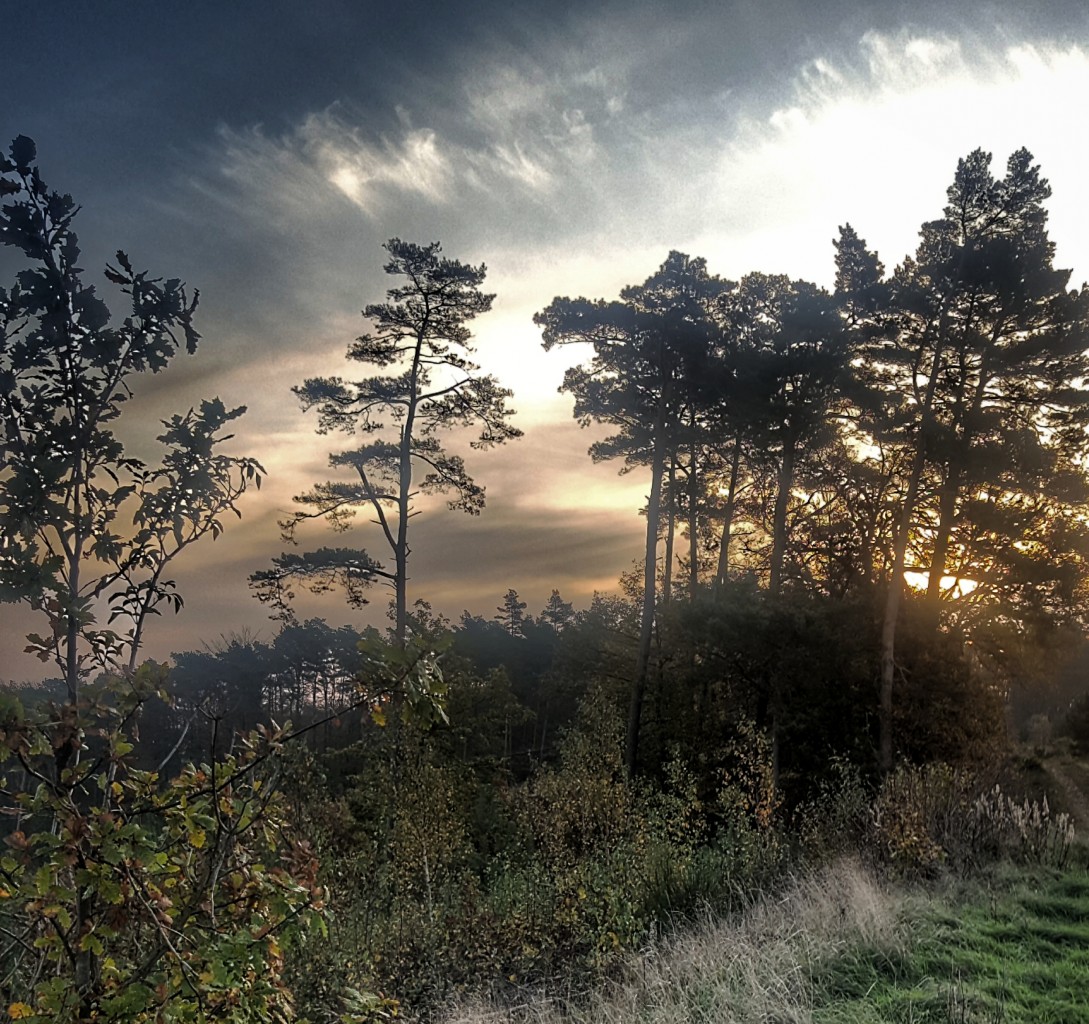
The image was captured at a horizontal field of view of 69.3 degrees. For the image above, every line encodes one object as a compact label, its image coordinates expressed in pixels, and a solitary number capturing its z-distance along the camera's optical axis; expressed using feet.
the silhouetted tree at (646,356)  69.21
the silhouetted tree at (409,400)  57.77
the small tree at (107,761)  8.46
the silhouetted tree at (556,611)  195.11
